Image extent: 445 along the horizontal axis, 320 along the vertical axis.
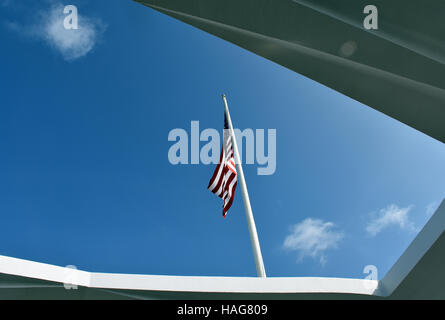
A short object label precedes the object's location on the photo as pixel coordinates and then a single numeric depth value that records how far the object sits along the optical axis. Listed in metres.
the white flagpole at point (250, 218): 8.31
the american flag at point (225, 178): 9.98
